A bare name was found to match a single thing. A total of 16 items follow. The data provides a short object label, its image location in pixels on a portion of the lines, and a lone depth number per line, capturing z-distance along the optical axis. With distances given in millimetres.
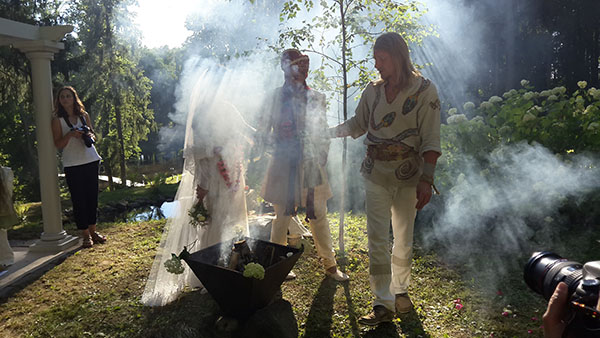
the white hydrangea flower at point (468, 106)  5112
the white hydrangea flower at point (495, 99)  5082
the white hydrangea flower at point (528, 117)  4488
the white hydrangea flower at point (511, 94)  5098
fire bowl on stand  2646
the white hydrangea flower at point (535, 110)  4594
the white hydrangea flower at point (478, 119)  4984
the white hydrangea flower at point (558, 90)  4602
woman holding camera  4695
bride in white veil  3285
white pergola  4680
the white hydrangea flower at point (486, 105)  5168
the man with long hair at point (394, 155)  2727
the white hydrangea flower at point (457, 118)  4980
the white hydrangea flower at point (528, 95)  4780
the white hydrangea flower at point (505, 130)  4668
